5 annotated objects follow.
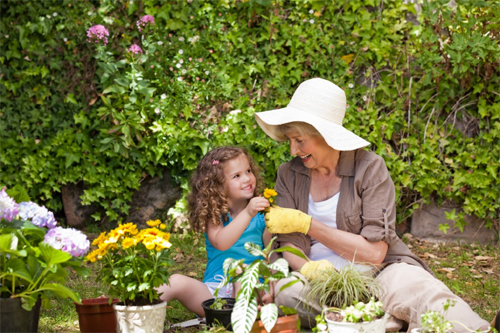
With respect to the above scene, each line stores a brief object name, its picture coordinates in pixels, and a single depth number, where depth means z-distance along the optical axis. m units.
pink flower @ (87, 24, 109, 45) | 4.36
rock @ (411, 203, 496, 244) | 4.39
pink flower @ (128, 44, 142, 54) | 4.37
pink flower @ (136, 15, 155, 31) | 4.42
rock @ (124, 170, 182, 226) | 4.65
